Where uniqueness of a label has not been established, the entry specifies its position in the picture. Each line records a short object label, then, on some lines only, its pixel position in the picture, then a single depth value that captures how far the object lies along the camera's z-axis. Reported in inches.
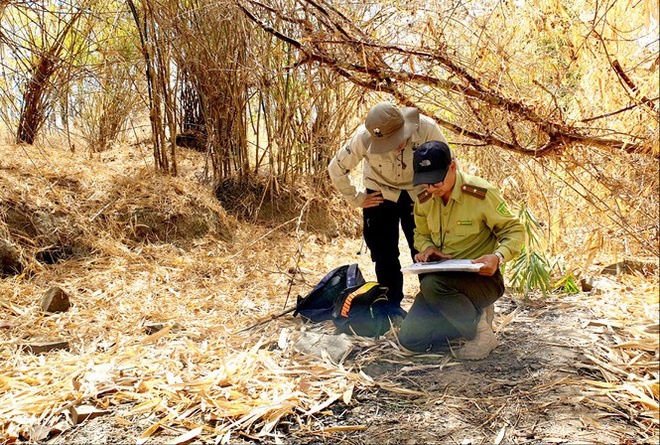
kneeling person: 97.5
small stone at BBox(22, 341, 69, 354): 111.6
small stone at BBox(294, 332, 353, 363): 103.3
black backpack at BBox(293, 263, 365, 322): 128.8
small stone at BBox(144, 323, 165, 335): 122.8
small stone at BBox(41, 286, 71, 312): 132.2
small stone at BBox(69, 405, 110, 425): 83.7
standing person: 102.5
